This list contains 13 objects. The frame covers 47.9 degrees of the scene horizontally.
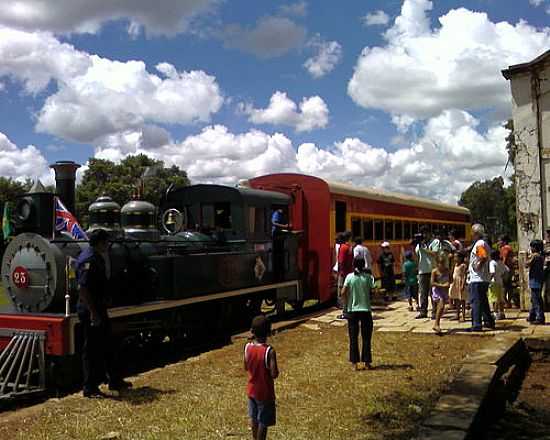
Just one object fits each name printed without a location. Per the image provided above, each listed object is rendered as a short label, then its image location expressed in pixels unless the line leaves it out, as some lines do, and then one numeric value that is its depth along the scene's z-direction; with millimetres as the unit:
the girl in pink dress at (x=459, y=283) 10875
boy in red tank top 4543
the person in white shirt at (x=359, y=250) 12039
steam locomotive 7293
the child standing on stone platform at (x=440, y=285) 9711
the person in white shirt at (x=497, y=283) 10703
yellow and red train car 13969
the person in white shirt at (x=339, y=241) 11586
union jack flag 7992
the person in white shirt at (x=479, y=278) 9534
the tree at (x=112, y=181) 40062
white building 11359
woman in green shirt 7453
